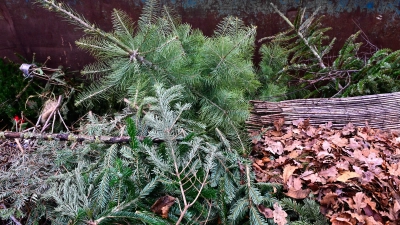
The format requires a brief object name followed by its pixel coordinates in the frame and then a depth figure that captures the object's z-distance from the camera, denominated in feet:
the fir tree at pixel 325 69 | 6.76
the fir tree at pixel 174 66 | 5.31
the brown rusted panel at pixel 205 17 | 8.13
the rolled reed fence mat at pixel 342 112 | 6.13
